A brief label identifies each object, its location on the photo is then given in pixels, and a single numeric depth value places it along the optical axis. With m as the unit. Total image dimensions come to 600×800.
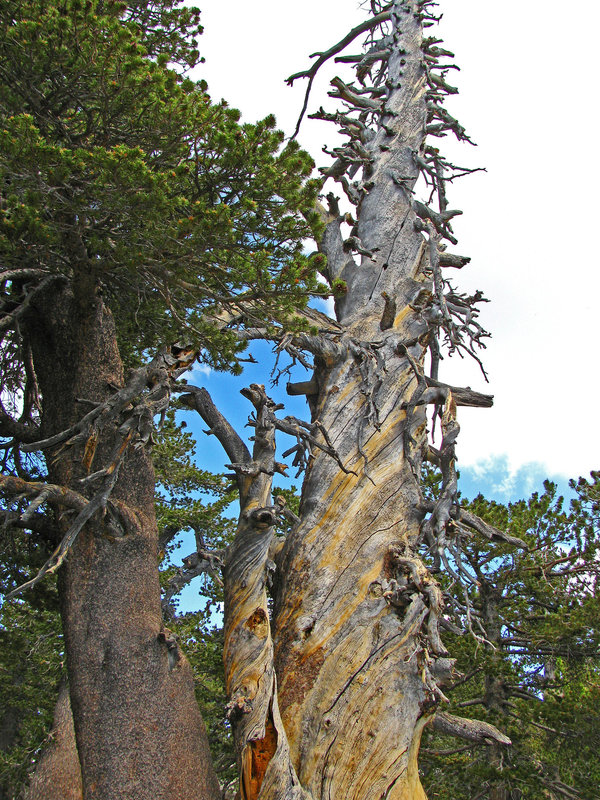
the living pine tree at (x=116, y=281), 3.86
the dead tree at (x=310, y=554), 3.81
